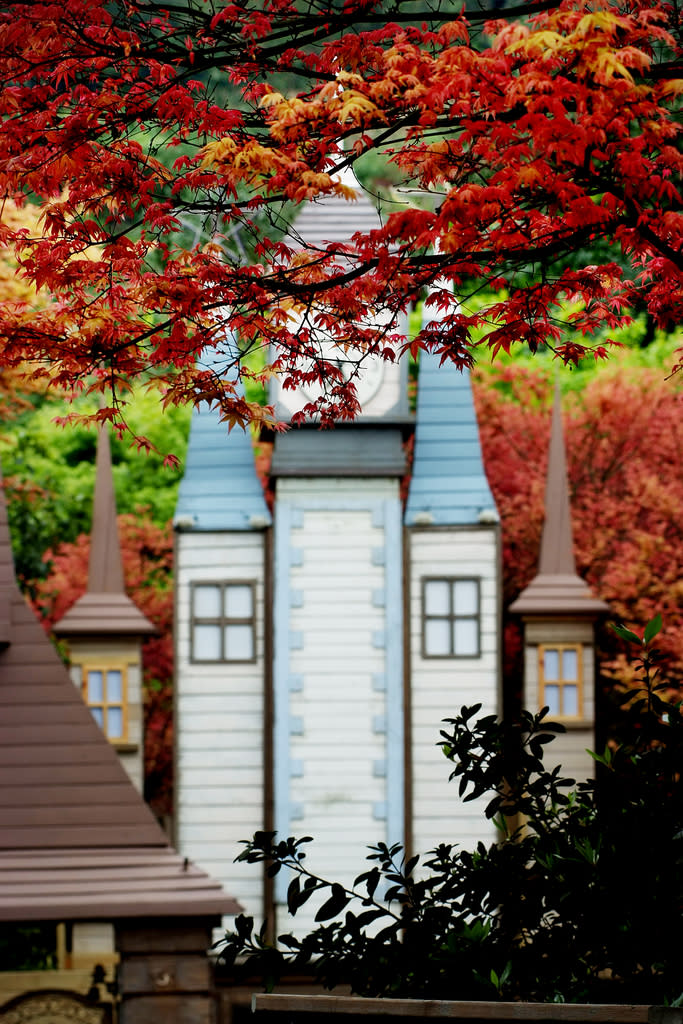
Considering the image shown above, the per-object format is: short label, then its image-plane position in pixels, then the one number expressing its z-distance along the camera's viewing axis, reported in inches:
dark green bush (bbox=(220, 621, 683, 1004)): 336.2
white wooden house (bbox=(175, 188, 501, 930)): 1103.0
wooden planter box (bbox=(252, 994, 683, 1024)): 249.3
